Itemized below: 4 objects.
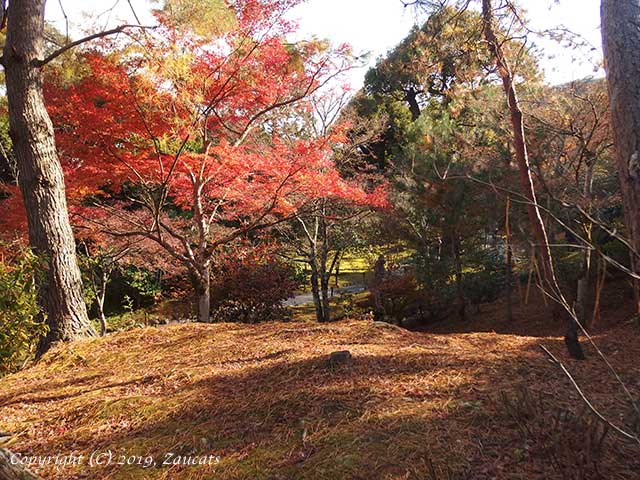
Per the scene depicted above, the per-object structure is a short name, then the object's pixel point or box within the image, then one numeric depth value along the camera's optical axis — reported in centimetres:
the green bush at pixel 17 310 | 322
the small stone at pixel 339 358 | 281
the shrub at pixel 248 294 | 813
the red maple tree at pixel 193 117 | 452
